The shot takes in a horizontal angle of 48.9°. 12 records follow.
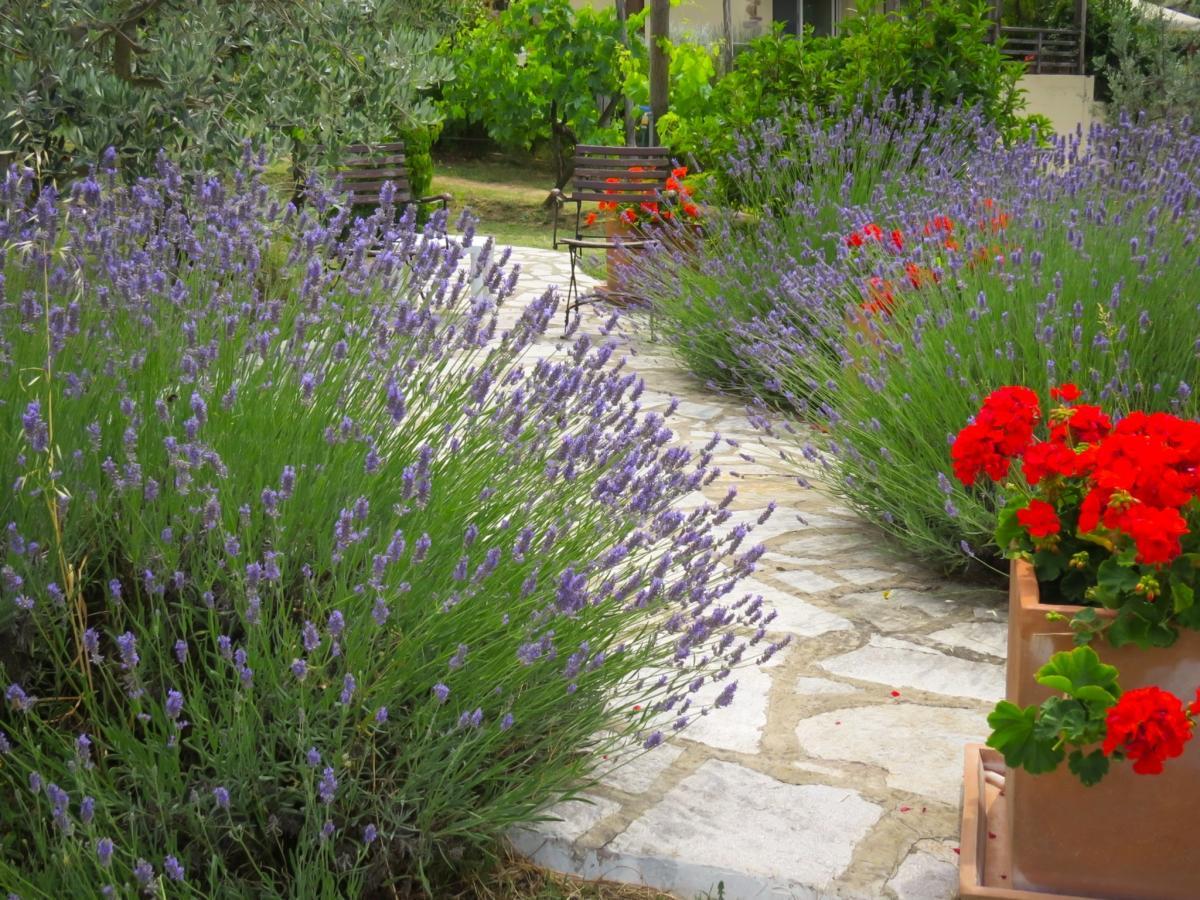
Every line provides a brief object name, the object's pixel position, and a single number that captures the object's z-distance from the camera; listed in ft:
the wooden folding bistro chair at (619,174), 32.91
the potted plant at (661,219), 26.04
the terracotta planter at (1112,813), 7.25
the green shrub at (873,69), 25.79
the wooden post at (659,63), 39.52
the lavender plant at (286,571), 6.83
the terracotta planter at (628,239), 25.57
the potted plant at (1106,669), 6.88
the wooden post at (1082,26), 67.10
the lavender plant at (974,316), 13.51
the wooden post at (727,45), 61.41
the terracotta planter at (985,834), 7.52
